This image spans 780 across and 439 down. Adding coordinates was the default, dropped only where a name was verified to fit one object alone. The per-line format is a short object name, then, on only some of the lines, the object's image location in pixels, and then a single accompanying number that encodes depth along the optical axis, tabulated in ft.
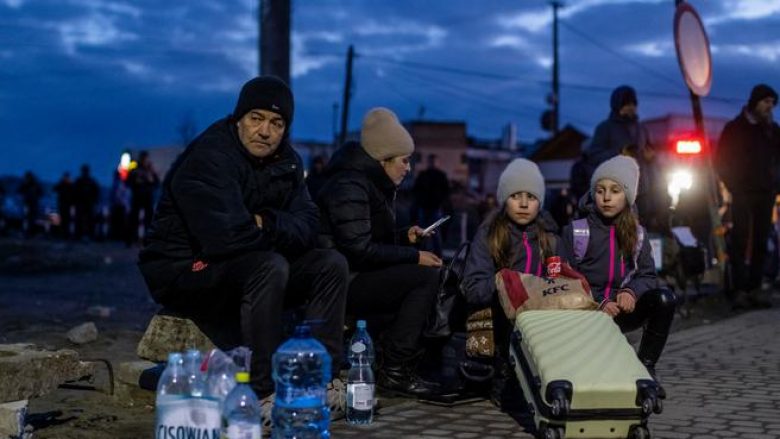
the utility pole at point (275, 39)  30.19
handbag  20.79
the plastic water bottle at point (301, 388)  14.88
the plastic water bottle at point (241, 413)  13.25
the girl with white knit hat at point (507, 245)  19.89
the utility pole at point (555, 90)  189.63
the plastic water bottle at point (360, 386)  17.62
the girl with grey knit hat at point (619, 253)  20.03
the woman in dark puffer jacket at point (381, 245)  20.57
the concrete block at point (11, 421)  15.11
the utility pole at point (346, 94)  159.90
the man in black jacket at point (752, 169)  36.58
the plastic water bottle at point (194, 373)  14.07
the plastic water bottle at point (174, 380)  13.91
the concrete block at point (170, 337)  19.12
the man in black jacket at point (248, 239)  16.90
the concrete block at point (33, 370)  15.83
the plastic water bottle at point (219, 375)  14.07
